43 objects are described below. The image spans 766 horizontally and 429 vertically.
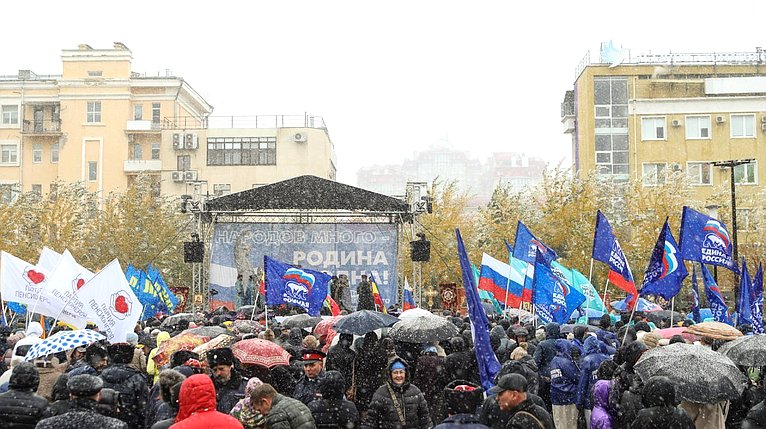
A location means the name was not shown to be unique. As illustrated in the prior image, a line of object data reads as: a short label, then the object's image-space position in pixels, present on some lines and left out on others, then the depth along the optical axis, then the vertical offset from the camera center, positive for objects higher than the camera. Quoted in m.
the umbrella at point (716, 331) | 10.94 -0.85
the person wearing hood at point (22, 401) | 7.07 -1.07
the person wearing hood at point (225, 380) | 7.89 -1.02
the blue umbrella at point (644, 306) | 21.67 -1.15
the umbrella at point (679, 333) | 11.63 -0.94
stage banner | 30.17 +0.16
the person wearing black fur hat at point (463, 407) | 6.39 -1.01
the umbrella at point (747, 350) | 8.98 -0.89
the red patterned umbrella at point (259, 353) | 8.94 -0.91
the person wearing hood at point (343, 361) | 10.26 -1.11
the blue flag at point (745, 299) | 14.67 -0.65
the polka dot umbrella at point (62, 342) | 8.96 -0.82
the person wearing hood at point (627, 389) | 7.88 -1.12
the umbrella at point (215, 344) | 9.22 -0.85
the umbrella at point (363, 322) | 11.14 -0.77
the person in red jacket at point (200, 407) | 5.86 -0.93
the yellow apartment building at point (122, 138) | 61.62 +7.64
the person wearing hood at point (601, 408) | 8.44 -1.34
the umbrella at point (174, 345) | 10.45 -0.97
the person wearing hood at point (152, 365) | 10.82 -1.23
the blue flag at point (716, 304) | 15.30 -0.76
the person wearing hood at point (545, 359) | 11.08 -1.18
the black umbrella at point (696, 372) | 7.70 -0.94
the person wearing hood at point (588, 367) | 9.98 -1.14
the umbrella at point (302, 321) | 15.68 -1.08
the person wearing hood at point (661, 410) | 6.77 -1.08
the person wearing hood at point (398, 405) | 8.05 -1.24
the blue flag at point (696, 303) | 17.77 -0.87
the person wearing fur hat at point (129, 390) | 8.54 -1.19
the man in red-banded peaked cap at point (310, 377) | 8.84 -1.12
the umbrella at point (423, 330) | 11.01 -0.85
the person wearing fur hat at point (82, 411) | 6.16 -1.02
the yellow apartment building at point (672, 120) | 52.59 +7.50
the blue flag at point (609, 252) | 14.49 +0.07
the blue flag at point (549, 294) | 14.41 -0.56
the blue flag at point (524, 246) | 18.08 +0.19
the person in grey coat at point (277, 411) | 6.90 -1.11
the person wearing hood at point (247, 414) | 6.96 -1.15
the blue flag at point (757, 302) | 14.20 -0.71
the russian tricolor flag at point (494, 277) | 20.23 -0.44
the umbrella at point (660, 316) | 17.55 -1.17
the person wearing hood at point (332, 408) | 7.46 -1.18
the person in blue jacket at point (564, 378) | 10.83 -1.36
